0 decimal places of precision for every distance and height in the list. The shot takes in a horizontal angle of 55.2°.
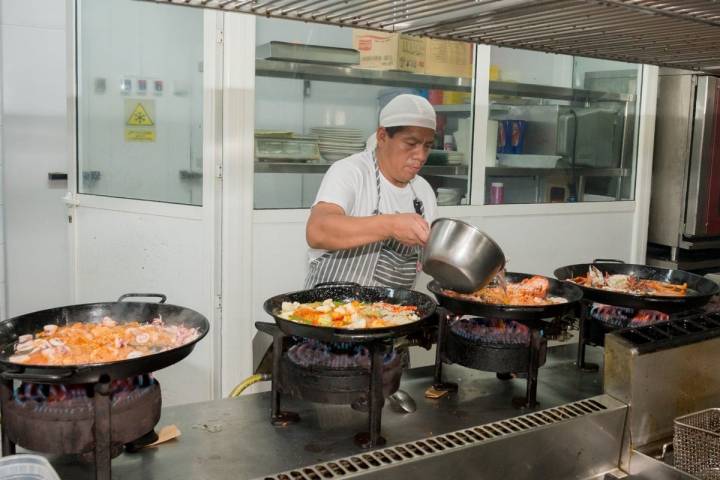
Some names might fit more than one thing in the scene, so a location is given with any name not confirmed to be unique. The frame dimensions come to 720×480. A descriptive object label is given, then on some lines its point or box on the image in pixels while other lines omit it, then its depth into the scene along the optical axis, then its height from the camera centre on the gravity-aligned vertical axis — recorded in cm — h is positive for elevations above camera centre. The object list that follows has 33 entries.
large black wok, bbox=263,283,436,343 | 151 -41
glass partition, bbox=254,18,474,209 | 335 +27
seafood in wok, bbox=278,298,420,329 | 163 -41
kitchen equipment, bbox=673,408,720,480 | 159 -67
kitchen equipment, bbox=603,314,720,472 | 178 -57
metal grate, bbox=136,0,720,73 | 139 +31
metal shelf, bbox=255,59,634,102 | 337 +38
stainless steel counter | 145 -67
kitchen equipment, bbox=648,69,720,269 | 402 -7
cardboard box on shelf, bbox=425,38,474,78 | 374 +51
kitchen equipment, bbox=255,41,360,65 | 326 +46
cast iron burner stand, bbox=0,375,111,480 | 130 -54
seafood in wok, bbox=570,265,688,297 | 223 -42
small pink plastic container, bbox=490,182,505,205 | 395 -23
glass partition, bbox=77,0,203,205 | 329 +21
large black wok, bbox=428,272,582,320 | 177 -40
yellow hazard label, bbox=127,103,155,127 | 348 +12
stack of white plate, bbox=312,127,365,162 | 358 +4
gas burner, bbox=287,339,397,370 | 160 -49
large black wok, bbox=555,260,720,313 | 204 -41
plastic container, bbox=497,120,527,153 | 405 +11
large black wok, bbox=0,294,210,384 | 125 -42
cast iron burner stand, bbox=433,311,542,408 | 182 -57
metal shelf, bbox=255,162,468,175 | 328 -10
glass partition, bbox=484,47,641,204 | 403 +17
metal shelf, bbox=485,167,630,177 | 398 -10
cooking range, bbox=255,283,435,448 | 154 -50
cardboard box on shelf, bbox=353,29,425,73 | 357 +52
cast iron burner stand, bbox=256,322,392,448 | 156 -56
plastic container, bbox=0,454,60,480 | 124 -59
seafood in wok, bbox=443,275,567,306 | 192 -41
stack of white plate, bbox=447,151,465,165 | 387 -3
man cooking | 234 -18
